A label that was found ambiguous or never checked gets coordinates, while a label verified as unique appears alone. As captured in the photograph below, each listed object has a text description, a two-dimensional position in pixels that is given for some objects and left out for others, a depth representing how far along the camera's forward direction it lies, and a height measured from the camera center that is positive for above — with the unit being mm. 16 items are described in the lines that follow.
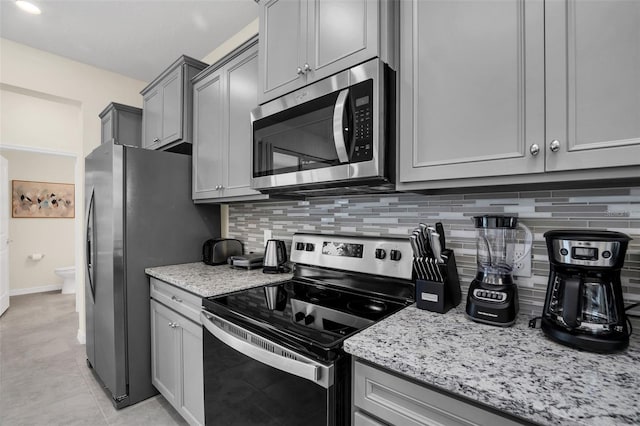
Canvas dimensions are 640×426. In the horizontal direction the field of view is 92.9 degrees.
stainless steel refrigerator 1987 -228
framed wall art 4789 +205
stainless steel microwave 1148 +325
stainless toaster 2234 -294
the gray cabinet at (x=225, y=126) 1880 +578
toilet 4830 -1083
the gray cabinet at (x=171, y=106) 2355 +868
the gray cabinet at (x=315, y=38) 1149 +744
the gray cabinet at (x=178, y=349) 1593 -806
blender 1009 -221
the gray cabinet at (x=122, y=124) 2902 +867
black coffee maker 807 -228
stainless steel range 942 -424
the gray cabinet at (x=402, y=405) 706 -497
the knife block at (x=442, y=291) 1147 -314
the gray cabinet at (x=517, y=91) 765 +347
